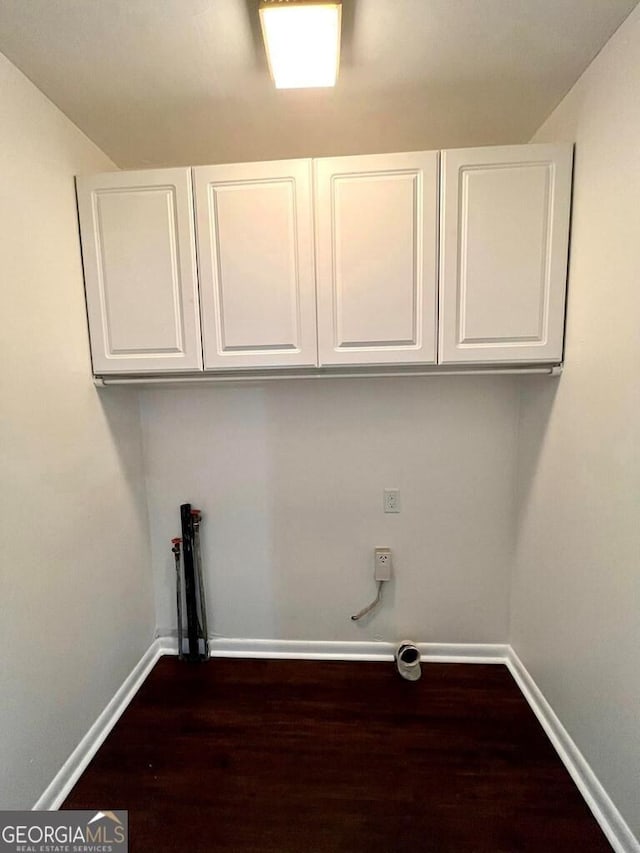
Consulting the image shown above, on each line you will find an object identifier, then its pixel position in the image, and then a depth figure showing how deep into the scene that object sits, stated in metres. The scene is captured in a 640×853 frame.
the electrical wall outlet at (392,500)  1.92
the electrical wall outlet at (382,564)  1.93
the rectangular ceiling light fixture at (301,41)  1.00
